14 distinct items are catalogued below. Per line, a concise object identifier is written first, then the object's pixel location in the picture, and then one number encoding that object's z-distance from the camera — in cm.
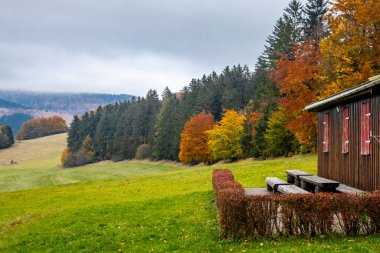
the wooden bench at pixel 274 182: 1725
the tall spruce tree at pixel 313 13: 5544
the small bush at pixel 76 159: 10406
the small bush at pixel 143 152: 9988
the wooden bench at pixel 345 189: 1348
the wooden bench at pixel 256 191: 1959
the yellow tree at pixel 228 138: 6475
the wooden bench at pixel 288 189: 1454
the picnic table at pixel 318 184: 1450
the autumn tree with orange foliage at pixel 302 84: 3450
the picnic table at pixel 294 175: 1933
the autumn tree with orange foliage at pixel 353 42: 2701
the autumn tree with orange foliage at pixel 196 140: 7381
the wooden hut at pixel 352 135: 1307
